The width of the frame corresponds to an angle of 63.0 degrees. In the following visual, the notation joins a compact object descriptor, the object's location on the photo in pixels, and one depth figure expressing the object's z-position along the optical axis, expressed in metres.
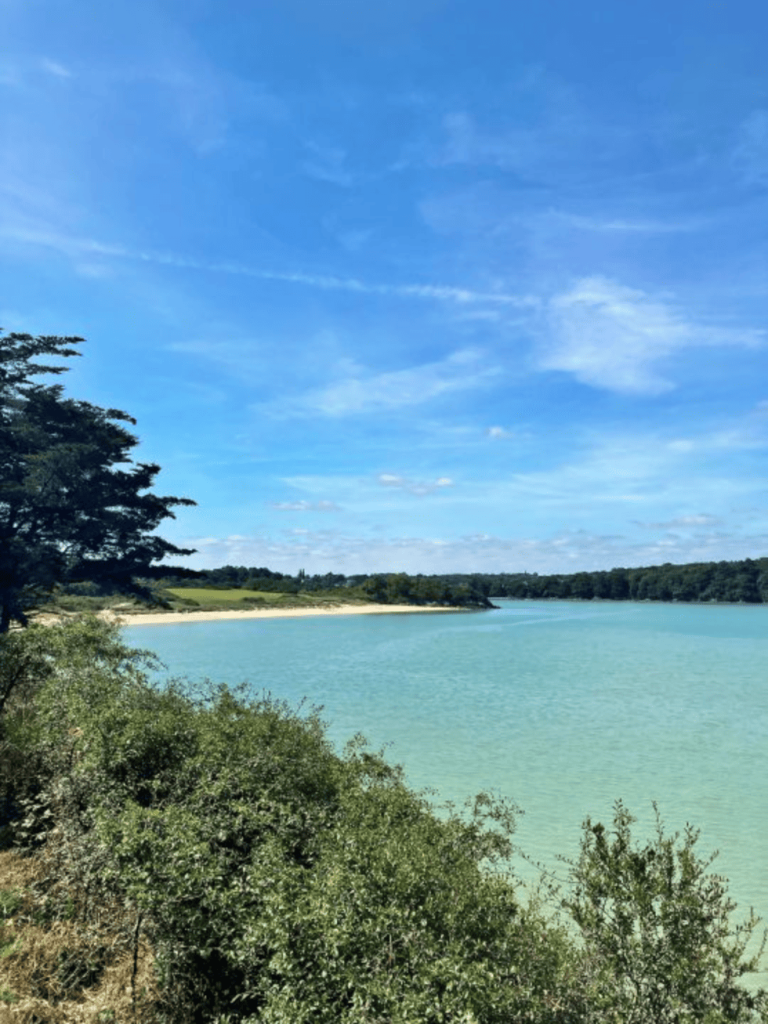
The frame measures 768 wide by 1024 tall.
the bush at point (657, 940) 4.88
